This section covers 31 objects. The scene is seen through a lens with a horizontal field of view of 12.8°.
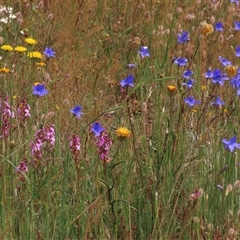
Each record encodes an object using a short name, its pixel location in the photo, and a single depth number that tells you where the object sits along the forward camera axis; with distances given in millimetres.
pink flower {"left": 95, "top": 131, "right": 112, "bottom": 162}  3196
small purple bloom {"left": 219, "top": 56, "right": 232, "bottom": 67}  4243
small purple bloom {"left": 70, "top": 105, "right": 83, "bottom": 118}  3395
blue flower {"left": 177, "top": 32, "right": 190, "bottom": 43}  4761
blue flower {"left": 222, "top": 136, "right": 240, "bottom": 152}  3351
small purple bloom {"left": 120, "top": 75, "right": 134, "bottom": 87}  3769
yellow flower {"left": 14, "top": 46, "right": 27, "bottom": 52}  5242
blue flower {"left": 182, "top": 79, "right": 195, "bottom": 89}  3984
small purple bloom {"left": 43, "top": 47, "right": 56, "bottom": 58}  5401
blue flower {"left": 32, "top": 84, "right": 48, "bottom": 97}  3796
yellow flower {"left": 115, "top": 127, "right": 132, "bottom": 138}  3030
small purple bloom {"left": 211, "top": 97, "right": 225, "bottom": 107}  4030
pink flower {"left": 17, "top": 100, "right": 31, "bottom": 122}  3585
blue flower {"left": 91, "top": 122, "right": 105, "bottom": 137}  3243
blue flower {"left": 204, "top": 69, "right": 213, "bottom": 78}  4088
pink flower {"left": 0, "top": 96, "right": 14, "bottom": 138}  3223
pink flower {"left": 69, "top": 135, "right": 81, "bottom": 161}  3015
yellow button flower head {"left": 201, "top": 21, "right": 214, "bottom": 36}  4416
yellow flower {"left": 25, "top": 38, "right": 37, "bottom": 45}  5409
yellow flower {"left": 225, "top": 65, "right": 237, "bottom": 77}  3819
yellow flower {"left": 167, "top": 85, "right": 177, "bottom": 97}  3313
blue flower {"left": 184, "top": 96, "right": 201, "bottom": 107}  3866
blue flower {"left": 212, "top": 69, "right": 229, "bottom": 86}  3910
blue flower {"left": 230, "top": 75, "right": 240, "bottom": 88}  3775
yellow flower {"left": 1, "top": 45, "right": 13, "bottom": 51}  5109
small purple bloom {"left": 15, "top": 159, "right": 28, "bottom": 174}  3213
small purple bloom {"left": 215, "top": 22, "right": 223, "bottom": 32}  5597
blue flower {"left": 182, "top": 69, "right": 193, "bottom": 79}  4191
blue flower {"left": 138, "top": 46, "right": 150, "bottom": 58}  4843
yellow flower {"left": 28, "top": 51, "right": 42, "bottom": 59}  5246
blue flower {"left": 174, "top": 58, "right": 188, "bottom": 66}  4454
